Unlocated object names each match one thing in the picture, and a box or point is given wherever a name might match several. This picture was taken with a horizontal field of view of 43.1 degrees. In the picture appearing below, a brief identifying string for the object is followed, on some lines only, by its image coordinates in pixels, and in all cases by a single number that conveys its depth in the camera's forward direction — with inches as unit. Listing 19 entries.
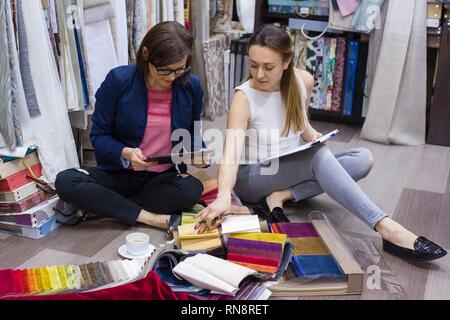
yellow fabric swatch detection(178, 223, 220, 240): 67.8
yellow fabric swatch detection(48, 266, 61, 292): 60.3
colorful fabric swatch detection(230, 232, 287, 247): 67.2
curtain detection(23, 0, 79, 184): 78.8
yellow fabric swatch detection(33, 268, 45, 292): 60.6
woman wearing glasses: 75.9
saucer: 68.7
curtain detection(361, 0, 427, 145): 113.0
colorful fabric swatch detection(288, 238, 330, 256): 68.6
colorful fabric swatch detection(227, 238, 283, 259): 65.6
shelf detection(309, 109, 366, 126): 129.7
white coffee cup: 68.8
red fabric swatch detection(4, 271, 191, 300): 57.3
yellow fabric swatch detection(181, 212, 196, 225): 74.6
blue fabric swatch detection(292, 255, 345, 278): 63.7
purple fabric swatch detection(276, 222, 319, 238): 73.3
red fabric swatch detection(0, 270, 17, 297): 59.6
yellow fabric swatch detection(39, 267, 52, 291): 60.7
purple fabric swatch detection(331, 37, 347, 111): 124.5
